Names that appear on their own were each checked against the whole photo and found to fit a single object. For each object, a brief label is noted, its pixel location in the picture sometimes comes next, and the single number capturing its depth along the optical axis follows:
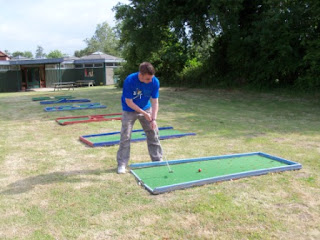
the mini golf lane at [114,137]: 6.43
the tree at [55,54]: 76.79
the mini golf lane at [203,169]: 4.12
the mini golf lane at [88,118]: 9.27
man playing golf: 4.51
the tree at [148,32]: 17.73
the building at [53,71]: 29.16
